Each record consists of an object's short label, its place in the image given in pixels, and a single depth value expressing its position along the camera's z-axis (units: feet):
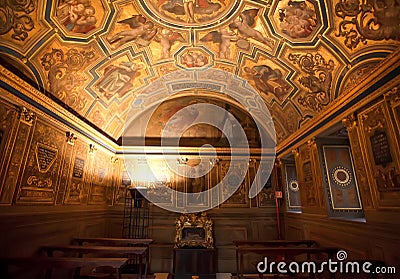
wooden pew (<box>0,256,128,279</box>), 13.76
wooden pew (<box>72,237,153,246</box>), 21.74
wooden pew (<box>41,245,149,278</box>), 16.92
